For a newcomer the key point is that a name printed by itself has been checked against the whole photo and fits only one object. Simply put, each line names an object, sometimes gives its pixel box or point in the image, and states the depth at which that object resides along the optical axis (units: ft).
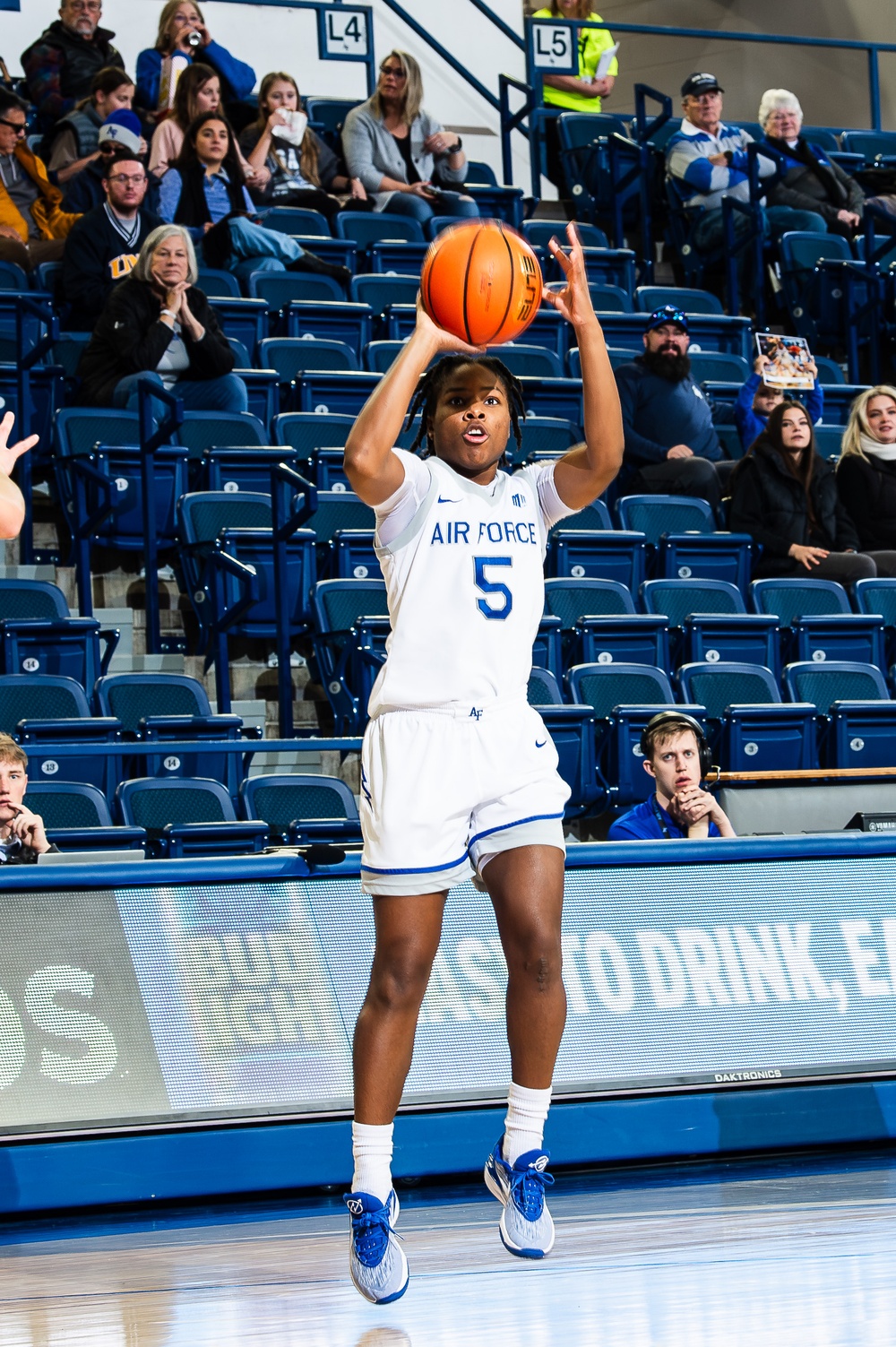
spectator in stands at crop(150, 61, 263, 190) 65.16
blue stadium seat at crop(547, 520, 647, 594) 54.34
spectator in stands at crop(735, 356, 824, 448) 64.49
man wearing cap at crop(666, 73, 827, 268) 80.07
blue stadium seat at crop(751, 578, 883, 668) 53.98
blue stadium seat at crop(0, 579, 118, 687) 45.19
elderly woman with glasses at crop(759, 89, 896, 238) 81.56
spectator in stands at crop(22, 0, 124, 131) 73.25
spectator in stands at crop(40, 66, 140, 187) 67.77
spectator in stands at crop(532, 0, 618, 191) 86.58
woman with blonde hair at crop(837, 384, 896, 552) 60.85
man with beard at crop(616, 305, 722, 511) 61.26
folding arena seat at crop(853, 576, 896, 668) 57.00
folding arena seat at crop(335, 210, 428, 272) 73.10
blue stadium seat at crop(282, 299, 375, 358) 64.34
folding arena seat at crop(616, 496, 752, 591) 56.59
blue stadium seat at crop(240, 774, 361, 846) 43.21
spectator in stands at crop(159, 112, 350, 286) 65.10
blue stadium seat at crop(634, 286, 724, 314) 75.51
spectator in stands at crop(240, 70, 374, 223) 70.64
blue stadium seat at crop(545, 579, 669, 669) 50.70
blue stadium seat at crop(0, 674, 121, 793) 41.75
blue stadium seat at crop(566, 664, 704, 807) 47.03
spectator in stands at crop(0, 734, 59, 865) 33.22
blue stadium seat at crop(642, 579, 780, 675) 52.47
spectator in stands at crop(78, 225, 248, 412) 54.54
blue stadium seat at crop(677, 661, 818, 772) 48.08
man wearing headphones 33.83
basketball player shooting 21.12
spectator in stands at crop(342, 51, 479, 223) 73.72
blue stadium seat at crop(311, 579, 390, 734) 47.03
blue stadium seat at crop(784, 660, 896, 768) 49.19
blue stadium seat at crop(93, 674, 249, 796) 43.24
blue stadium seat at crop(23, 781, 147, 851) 40.42
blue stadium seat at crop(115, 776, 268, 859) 40.78
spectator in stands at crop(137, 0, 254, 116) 71.00
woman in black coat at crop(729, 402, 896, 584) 58.65
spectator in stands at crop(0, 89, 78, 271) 64.44
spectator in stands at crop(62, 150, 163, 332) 59.16
